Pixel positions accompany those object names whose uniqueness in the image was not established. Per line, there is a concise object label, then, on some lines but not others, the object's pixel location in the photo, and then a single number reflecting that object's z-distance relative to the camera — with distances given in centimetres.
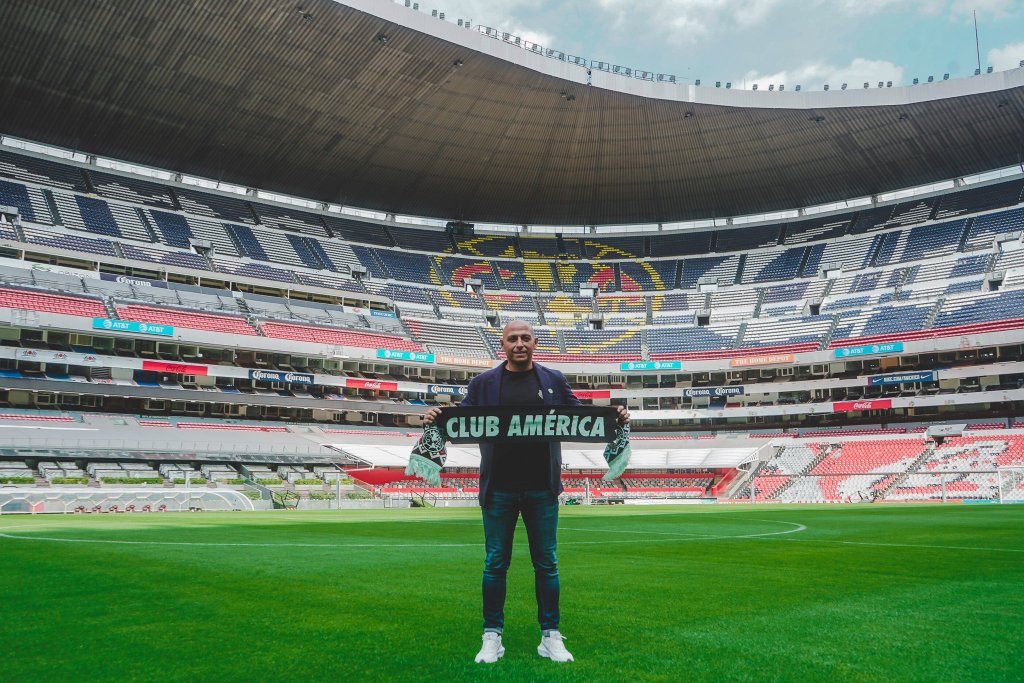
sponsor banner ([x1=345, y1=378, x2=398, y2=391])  6216
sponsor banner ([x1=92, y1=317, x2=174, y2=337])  5001
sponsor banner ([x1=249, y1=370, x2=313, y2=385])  5791
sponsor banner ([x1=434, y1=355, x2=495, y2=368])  6362
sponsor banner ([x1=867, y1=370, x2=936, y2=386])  5828
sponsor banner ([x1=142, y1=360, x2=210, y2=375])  5344
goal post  4050
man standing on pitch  513
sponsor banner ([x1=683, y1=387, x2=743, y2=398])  6594
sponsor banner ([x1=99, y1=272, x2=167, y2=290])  5503
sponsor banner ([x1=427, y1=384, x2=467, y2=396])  6475
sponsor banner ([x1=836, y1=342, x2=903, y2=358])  5766
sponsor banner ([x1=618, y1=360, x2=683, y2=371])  6569
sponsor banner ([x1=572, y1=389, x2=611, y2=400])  6769
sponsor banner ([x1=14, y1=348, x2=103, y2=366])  4812
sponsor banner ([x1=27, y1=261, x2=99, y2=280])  5163
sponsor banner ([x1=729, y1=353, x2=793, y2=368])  6241
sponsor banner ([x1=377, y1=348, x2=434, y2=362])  6131
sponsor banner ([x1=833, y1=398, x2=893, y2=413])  6000
